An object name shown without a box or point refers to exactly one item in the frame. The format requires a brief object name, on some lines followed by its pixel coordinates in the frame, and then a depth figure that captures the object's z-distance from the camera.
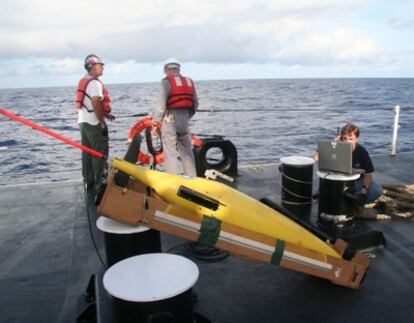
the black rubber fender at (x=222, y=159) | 6.54
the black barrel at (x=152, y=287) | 1.98
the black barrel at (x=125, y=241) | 2.71
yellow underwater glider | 2.69
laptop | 3.98
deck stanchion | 7.27
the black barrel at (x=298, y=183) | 4.80
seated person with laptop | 4.40
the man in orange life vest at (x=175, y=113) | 5.28
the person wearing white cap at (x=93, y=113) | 5.45
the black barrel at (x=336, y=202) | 4.01
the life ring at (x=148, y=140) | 6.25
